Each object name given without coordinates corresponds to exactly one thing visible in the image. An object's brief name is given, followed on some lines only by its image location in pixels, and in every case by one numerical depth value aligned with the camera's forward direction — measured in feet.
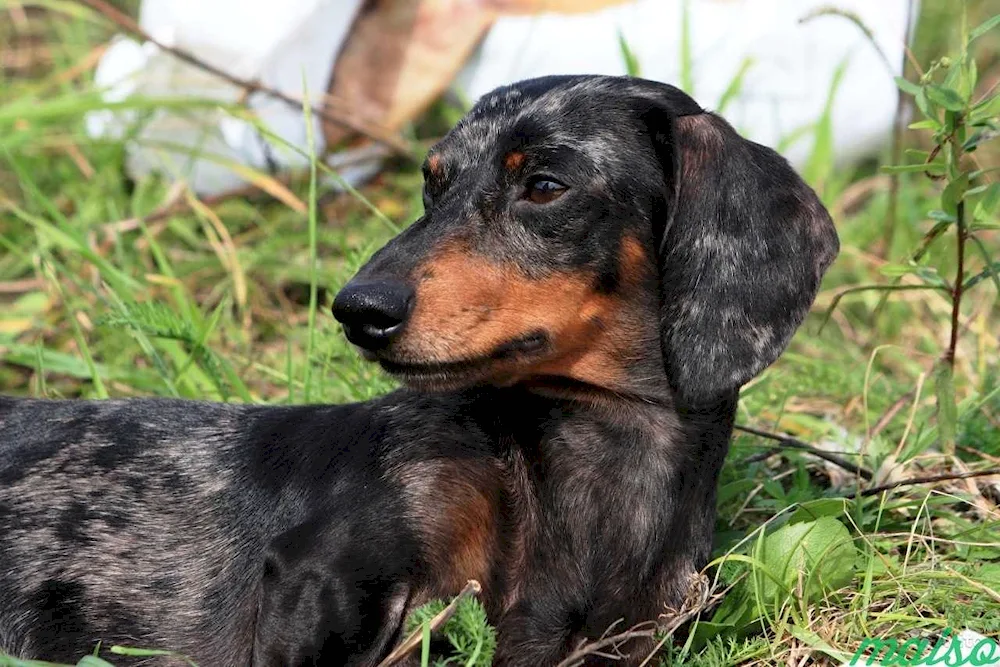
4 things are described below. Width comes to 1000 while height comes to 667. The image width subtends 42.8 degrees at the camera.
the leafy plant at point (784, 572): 9.75
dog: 8.77
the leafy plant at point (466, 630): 8.16
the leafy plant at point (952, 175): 9.95
